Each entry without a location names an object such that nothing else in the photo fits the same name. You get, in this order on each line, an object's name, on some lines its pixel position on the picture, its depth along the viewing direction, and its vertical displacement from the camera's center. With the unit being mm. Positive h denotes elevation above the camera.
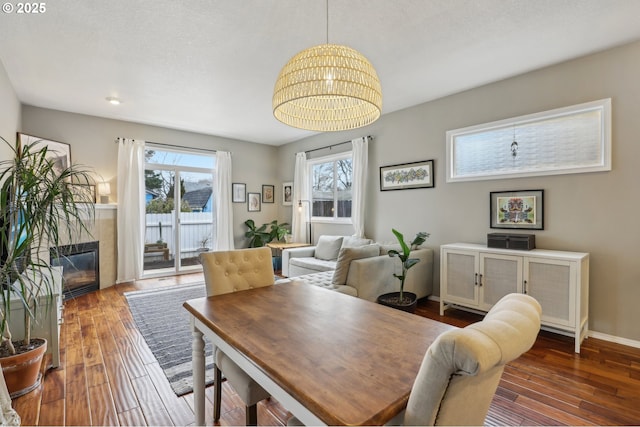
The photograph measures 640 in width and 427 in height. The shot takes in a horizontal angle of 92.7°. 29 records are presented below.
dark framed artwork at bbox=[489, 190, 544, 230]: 3172 +22
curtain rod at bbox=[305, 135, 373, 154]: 4738 +1167
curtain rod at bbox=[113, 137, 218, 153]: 5166 +1172
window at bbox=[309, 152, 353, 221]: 5293 +454
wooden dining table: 812 -498
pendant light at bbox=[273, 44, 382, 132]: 1487 +668
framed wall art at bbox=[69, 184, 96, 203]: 2195 +120
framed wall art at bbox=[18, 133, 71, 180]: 4070 +860
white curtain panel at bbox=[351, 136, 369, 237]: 4770 +494
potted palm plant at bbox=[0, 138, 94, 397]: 1795 -85
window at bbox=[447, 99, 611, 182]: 2861 +707
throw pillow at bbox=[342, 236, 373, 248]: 4477 -455
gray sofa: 3102 -709
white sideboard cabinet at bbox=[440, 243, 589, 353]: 2619 -667
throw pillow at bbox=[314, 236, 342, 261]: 4759 -586
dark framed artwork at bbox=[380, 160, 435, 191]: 4063 +496
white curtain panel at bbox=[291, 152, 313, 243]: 5941 +252
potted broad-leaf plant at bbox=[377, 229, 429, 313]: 3195 -949
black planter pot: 3170 -972
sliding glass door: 5344 +32
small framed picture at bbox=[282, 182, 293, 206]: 6459 +378
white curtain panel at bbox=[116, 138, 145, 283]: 4863 -5
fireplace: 4180 -847
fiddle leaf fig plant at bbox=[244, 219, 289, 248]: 6152 -472
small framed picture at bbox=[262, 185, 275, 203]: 6678 +393
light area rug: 2260 -1191
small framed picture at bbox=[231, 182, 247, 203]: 6207 +383
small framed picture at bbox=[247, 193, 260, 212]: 6434 +188
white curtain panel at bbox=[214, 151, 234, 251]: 5883 +113
